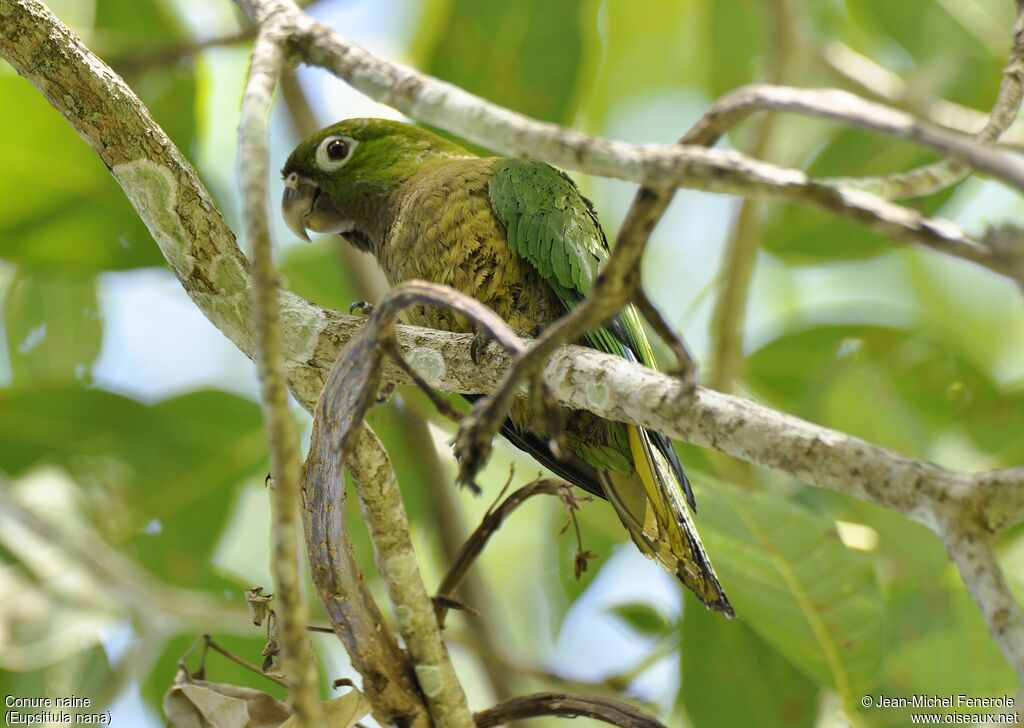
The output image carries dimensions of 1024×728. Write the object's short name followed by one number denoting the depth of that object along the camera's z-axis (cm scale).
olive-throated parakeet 475
